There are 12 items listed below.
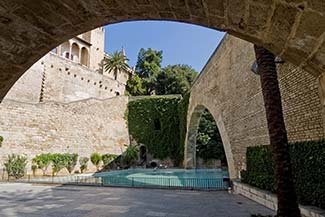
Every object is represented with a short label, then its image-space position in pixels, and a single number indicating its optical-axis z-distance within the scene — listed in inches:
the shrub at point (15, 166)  579.8
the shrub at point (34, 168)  662.5
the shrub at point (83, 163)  788.0
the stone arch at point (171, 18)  63.4
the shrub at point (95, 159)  852.0
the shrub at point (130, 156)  984.3
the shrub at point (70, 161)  728.8
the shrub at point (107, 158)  892.0
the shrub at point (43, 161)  666.8
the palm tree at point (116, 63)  1626.5
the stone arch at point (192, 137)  803.8
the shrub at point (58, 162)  687.6
